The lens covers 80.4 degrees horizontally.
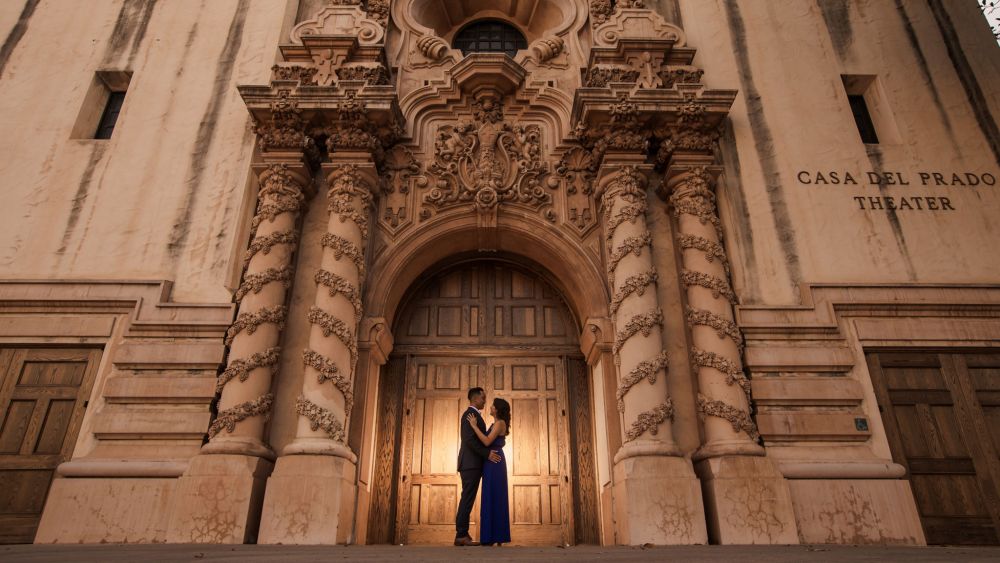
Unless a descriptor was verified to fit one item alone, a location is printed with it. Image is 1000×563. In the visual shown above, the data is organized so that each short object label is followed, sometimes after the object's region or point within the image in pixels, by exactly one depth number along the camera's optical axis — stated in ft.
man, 24.81
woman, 24.70
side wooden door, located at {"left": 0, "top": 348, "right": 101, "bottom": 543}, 25.99
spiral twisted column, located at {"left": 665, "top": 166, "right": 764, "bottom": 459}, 26.11
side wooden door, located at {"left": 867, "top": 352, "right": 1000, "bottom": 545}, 26.16
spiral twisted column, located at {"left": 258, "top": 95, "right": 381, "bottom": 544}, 23.79
